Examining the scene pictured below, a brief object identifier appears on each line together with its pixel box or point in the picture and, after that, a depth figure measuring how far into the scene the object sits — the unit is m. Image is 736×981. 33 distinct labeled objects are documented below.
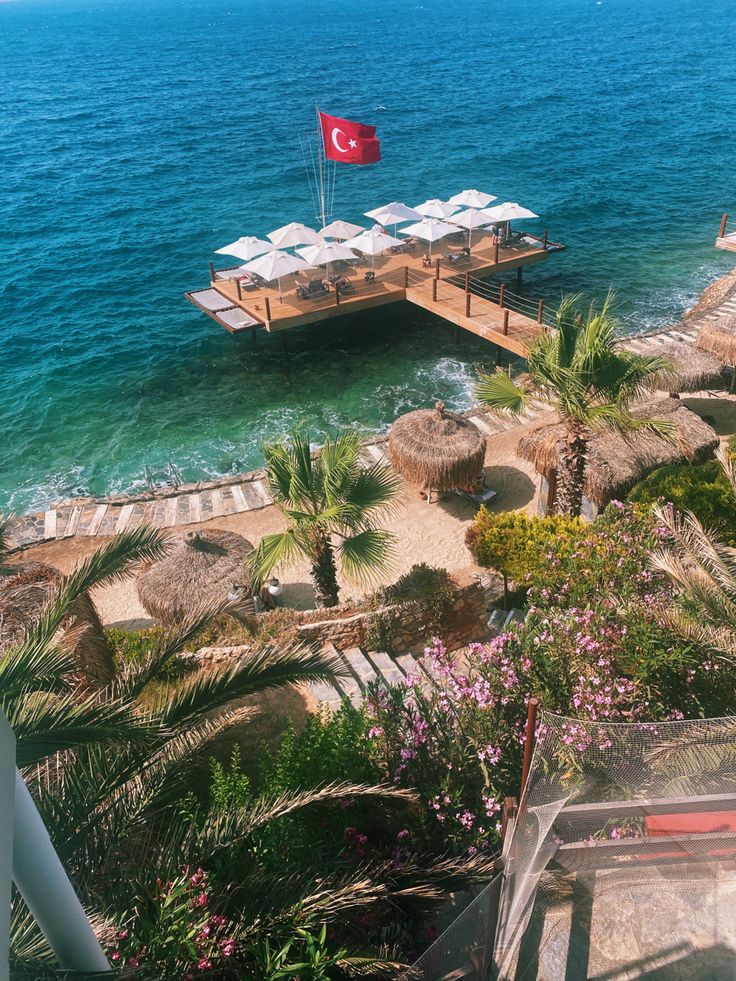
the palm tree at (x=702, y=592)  7.40
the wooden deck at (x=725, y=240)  25.94
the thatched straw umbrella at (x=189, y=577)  12.44
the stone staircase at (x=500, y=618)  11.30
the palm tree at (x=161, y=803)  5.07
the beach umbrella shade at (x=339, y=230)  26.52
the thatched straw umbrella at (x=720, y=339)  19.19
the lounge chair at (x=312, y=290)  24.22
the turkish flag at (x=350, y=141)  26.34
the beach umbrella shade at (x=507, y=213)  26.31
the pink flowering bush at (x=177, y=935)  4.57
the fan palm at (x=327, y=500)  10.26
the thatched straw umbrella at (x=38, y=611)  9.55
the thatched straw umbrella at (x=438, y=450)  15.51
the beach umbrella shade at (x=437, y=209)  27.05
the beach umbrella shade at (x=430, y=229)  25.53
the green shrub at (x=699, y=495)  12.07
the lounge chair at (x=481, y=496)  16.02
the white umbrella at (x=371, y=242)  25.06
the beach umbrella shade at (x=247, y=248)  24.97
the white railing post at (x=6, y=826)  1.66
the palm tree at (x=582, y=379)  11.09
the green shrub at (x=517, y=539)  11.48
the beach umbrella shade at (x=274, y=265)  22.80
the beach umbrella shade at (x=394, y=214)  27.50
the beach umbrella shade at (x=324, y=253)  23.91
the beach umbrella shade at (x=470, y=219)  26.25
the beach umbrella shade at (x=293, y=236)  25.45
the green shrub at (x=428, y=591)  11.15
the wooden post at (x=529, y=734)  5.36
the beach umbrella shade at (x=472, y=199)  27.75
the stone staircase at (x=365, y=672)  9.32
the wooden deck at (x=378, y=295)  23.19
